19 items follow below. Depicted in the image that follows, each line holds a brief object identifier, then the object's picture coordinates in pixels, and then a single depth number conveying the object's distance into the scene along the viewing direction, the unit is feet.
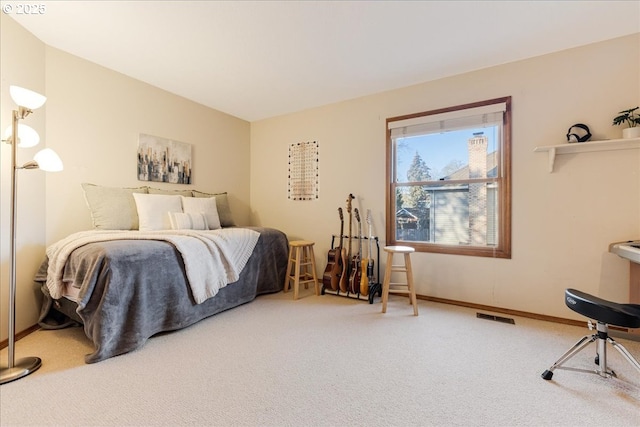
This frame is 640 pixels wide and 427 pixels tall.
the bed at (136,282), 5.69
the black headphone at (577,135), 7.34
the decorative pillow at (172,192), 9.75
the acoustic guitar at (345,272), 10.19
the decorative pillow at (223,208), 11.37
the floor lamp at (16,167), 5.07
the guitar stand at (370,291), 9.57
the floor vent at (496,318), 7.87
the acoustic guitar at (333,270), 10.32
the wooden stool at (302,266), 9.82
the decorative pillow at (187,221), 9.09
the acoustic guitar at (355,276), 10.00
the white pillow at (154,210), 8.71
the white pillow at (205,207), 10.00
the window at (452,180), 8.65
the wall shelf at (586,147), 6.88
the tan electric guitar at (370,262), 10.05
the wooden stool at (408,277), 8.45
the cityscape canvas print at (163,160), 9.82
